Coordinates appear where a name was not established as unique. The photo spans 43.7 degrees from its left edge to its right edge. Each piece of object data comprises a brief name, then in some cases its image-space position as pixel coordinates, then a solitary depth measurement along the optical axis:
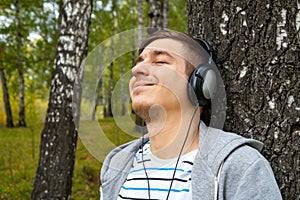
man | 1.48
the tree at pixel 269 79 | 1.67
